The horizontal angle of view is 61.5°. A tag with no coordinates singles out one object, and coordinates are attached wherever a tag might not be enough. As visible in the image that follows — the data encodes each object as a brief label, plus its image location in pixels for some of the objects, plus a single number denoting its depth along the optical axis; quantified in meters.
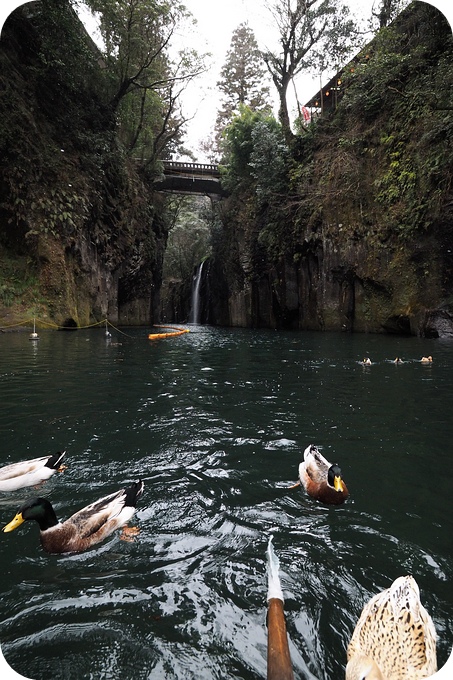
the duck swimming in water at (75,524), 2.74
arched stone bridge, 36.81
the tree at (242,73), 42.47
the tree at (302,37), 24.80
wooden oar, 1.58
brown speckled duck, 1.71
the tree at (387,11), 20.81
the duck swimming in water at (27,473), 3.60
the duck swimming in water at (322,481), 3.38
